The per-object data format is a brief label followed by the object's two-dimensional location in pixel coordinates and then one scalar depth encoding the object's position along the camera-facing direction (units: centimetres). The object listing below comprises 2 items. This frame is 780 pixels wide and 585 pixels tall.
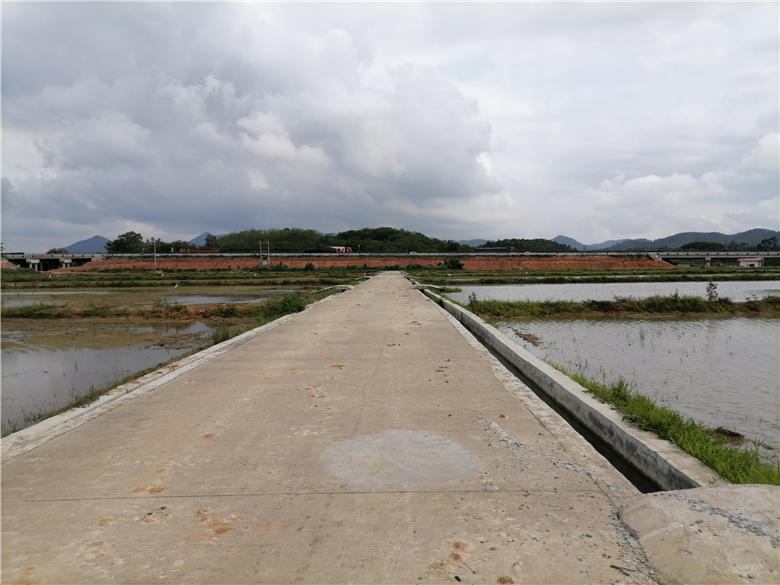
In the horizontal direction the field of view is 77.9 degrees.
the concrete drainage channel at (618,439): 353
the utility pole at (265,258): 8284
